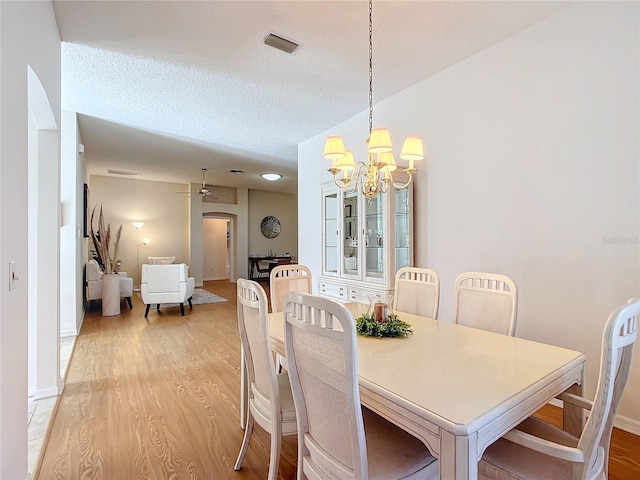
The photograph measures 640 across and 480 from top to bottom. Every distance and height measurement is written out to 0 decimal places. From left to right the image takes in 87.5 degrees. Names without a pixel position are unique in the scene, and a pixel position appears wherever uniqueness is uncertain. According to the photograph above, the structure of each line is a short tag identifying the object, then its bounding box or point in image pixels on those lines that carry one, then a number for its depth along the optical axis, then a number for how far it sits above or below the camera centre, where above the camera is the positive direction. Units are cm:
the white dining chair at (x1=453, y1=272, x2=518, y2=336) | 192 -38
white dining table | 96 -50
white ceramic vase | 545 -86
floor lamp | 813 +14
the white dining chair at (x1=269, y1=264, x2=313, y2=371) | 263 -34
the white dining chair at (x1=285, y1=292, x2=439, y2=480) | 104 -60
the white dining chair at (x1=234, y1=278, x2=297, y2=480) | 148 -68
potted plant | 545 -76
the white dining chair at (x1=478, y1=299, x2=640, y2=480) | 100 -65
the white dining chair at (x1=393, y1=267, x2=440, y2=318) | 235 -37
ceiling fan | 742 +130
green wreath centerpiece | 171 -45
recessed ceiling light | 720 +145
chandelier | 195 +56
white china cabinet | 324 +2
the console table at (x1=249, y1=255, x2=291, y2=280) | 990 -62
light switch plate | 140 -14
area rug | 655 -119
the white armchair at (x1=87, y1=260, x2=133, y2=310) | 563 -66
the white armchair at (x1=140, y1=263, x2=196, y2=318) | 538 -69
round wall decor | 1034 +50
